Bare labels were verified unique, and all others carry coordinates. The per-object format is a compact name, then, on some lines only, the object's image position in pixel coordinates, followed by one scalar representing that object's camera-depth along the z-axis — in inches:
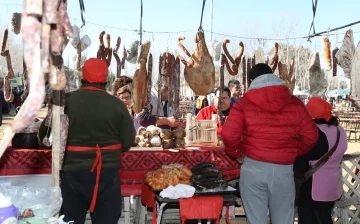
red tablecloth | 156.9
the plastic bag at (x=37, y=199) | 74.3
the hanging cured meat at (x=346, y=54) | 171.6
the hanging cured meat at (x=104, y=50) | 212.1
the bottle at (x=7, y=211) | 61.0
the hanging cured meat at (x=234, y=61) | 227.5
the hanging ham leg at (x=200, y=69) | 205.6
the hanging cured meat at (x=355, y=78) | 148.9
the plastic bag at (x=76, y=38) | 205.2
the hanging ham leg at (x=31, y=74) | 55.6
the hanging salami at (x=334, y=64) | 224.5
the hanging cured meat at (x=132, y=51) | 231.9
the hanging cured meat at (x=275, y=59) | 249.6
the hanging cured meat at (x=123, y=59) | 233.2
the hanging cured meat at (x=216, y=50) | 242.2
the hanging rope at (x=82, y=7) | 137.2
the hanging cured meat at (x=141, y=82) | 196.7
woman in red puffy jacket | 119.3
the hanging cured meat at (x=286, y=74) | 260.1
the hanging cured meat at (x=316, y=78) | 235.0
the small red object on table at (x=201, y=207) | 133.0
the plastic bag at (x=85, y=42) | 224.1
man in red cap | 111.7
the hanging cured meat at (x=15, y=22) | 192.4
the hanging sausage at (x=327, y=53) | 231.3
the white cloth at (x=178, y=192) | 133.5
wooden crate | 182.1
